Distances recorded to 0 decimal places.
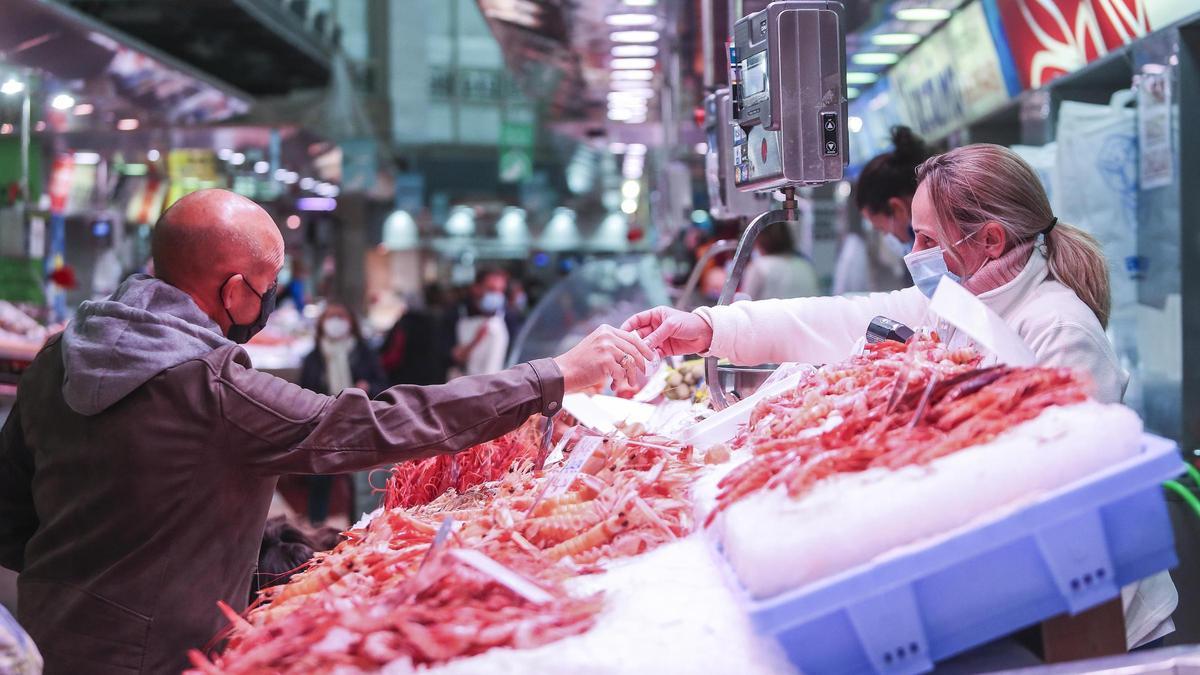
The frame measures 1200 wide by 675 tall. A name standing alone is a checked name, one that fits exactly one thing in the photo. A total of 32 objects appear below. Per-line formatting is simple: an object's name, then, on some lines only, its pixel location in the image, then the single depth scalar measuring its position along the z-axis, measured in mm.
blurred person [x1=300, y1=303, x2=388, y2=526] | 7820
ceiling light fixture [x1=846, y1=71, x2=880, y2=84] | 8953
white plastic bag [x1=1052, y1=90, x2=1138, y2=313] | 4566
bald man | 1962
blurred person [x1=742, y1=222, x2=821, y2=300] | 6379
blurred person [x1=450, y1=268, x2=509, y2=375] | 9266
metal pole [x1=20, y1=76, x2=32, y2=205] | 8008
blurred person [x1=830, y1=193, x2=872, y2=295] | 7934
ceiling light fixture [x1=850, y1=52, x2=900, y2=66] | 8070
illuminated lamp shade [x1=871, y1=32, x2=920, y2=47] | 7359
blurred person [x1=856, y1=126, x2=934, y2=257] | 3998
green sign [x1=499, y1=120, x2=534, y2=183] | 16719
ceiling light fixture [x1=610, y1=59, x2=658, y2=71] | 9732
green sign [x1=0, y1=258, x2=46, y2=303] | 8469
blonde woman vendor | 1988
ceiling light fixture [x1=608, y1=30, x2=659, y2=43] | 8344
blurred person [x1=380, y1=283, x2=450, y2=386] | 8836
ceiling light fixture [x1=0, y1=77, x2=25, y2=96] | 7750
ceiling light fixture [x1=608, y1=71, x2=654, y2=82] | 10434
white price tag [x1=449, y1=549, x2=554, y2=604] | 1478
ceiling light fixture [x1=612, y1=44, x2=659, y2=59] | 8992
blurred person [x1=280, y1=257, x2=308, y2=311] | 17839
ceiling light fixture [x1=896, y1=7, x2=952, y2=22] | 6562
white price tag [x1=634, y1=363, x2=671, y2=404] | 3447
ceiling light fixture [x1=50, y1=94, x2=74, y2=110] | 8914
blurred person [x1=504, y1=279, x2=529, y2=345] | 12468
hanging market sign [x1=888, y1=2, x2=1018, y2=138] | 6246
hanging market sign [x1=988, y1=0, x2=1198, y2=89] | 4309
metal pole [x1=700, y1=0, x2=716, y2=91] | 5207
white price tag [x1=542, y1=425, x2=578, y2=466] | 2402
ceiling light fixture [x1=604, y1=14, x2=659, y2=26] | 7707
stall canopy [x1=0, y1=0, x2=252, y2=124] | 6828
